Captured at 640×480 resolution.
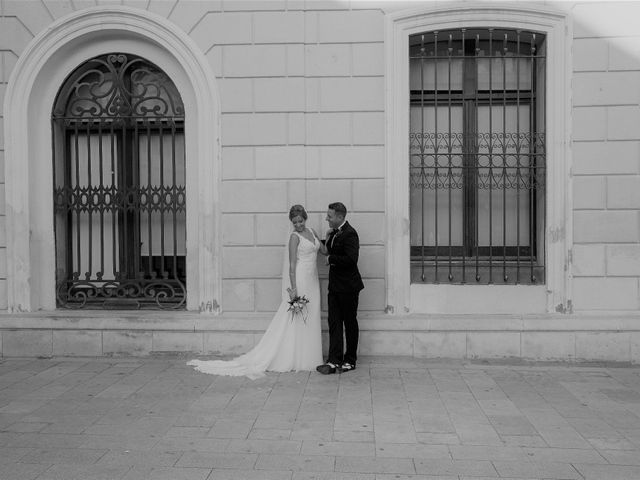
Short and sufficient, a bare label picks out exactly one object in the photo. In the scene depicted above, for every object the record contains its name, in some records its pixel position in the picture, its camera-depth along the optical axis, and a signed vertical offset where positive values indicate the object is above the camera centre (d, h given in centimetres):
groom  762 -73
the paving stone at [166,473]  464 -173
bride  774 -116
